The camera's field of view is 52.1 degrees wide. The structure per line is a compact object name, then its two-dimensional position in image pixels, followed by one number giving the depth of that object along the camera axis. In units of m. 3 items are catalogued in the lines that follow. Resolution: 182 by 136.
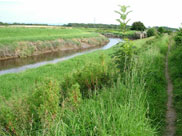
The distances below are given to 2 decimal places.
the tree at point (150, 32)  50.47
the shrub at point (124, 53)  6.76
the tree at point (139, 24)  66.62
